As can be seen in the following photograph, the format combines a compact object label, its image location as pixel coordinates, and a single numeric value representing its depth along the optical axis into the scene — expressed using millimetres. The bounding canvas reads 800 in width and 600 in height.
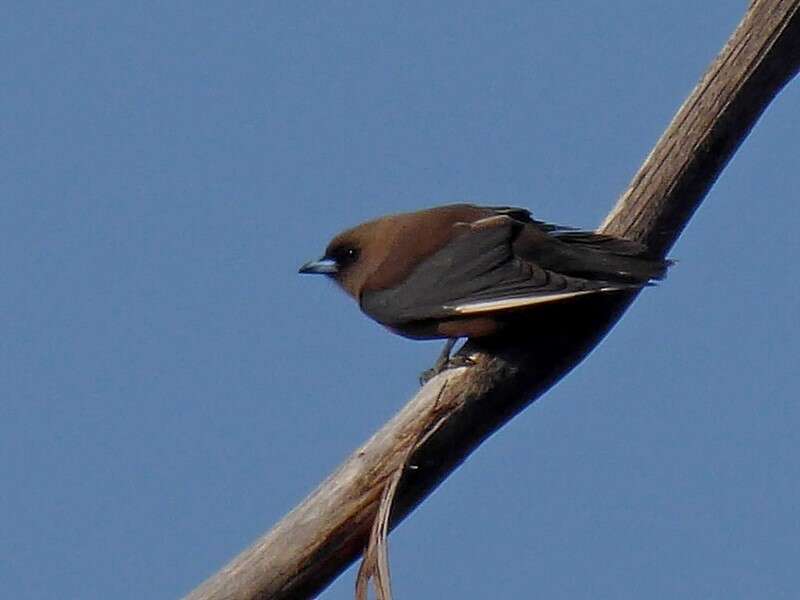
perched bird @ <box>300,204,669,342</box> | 12555
